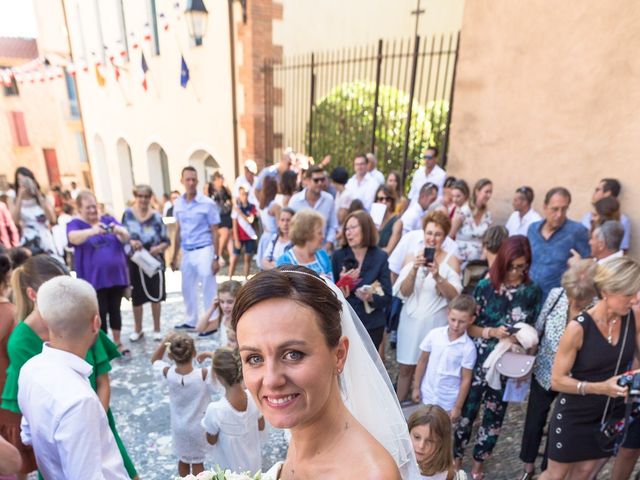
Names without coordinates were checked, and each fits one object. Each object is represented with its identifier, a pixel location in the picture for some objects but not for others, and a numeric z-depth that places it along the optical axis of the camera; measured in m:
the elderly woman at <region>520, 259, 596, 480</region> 2.68
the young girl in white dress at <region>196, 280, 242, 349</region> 3.54
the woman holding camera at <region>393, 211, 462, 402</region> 3.58
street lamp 9.68
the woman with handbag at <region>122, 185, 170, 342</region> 4.81
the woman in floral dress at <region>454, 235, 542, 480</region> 2.97
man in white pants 5.22
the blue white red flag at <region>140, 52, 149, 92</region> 12.37
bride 1.11
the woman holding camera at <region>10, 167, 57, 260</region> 5.30
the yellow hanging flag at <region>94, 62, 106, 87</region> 14.82
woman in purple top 4.33
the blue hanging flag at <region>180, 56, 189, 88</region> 11.81
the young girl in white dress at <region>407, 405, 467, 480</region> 2.25
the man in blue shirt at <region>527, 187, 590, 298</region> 4.05
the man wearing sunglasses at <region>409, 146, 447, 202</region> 6.83
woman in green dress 2.33
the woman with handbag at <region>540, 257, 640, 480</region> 2.29
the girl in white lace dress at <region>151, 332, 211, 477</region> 2.94
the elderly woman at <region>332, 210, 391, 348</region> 3.49
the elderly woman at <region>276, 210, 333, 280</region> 3.57
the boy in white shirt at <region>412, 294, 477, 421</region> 3.06
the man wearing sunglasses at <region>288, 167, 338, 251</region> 5.49
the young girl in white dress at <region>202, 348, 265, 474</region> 2.56
